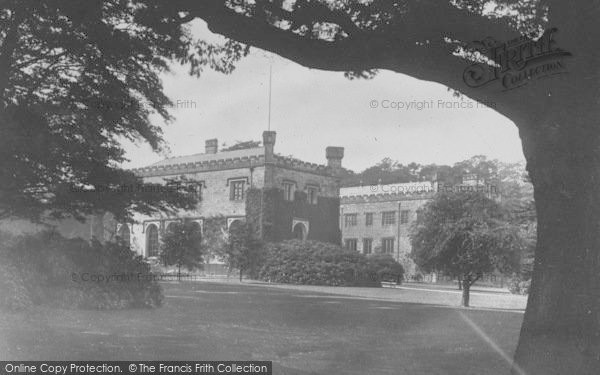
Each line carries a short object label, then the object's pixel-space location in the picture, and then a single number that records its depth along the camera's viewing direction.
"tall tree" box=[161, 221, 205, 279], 25.36
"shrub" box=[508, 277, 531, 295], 29.20
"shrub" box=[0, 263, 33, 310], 10.45
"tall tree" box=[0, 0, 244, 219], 12.18
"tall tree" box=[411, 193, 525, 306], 17.30
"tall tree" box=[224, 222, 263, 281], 32.12
